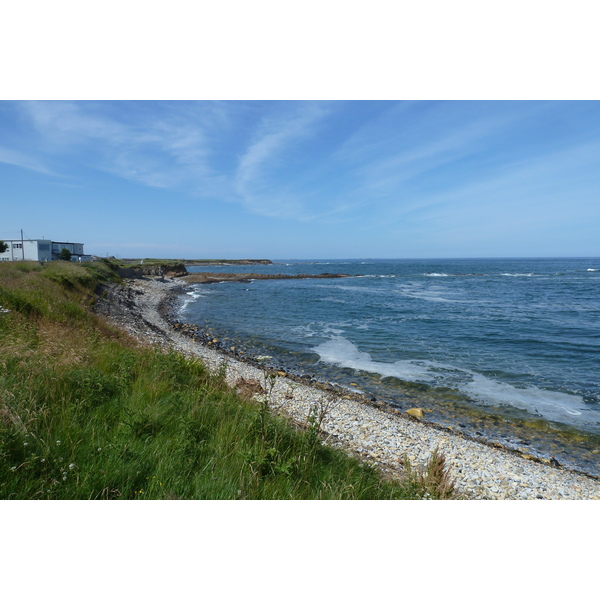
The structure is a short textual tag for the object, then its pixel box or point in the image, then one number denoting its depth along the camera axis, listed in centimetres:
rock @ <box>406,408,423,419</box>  1129
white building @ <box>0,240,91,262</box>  5322
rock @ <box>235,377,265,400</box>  764
